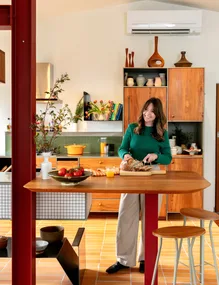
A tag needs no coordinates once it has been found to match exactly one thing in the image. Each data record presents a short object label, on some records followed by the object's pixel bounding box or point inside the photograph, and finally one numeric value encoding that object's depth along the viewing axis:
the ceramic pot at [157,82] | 5.31
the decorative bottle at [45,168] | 2.75
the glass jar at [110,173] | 2.87
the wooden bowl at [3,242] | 2.96
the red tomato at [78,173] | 2.55
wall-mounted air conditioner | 5.45
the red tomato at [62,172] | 2.58
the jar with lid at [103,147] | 5.62
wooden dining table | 2.39
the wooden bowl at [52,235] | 3.01
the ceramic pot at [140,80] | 5.39
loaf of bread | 2.99
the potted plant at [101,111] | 5.54
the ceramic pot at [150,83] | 5.34
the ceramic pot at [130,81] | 5.35
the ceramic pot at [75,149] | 5.39
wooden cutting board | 2.93
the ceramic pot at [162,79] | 5.38
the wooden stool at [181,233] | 2.35
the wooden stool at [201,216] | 2.79
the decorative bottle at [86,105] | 5.58
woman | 3.15
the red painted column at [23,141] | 2.64
